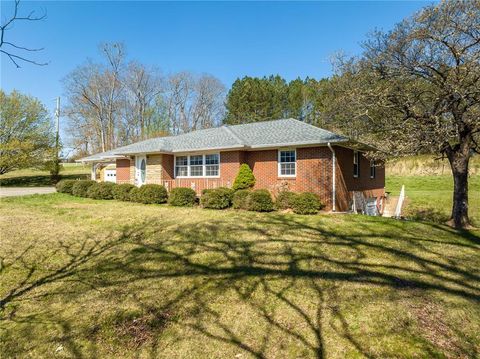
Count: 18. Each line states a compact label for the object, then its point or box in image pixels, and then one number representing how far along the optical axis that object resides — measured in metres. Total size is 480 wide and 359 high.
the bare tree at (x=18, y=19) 2.75
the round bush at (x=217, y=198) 13.52
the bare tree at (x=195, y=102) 42.47
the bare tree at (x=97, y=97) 37.16
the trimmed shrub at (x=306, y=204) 12.17
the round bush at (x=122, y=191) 16.56
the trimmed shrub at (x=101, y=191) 17.27
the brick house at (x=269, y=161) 13.69
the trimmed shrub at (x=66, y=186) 19.69
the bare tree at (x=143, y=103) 40.62
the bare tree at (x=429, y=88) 8.77
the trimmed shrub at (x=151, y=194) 15.32
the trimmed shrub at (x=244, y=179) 15.23
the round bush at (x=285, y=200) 12.64
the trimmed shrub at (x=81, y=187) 18.25
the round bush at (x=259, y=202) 12.62
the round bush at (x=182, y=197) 14.49
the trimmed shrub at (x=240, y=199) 12.97
